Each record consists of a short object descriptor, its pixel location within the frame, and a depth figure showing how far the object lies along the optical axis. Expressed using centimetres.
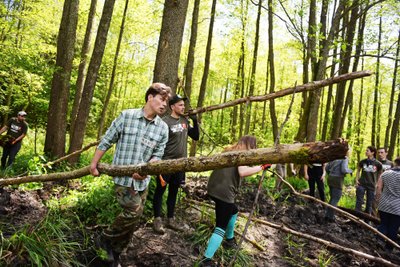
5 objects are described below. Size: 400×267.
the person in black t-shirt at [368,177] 837
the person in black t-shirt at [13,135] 927
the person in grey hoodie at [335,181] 750
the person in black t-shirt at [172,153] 483
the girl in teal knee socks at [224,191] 414
